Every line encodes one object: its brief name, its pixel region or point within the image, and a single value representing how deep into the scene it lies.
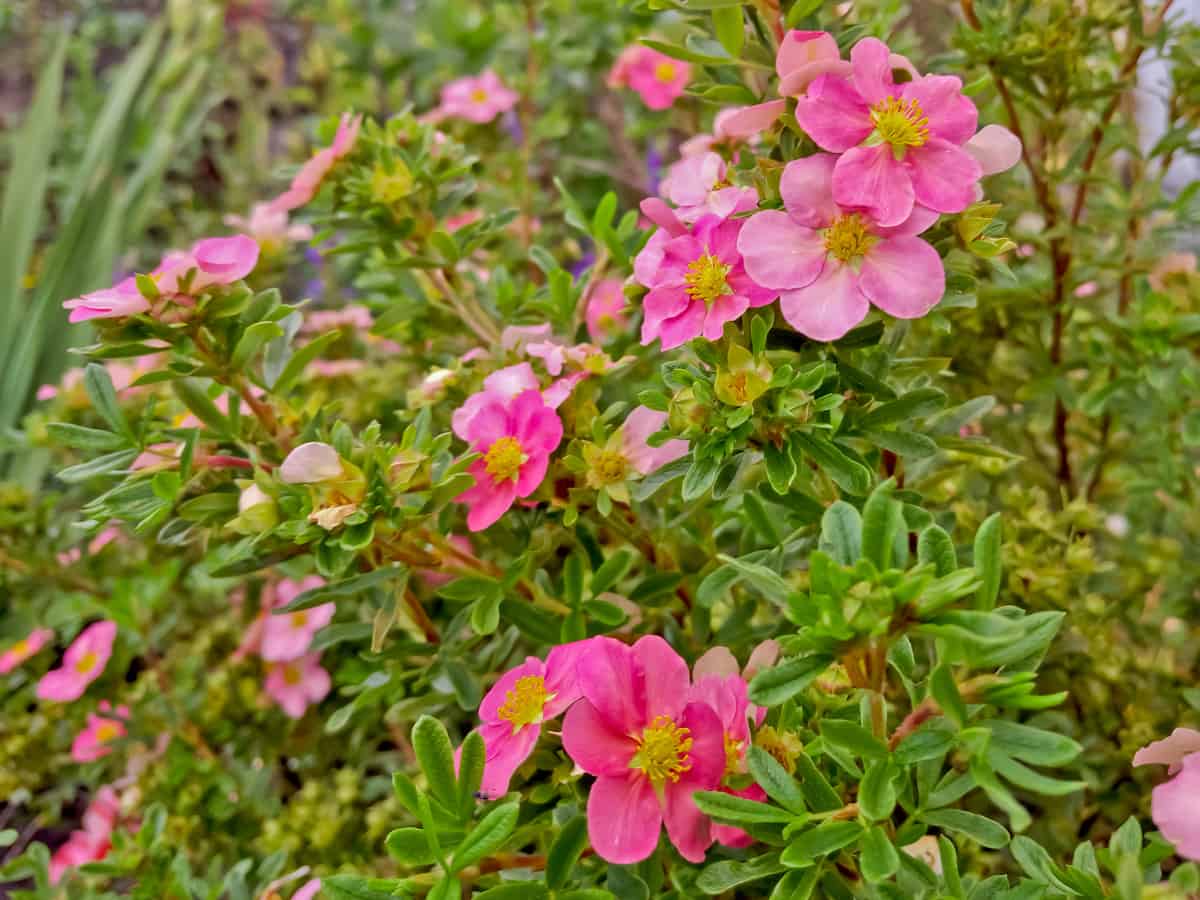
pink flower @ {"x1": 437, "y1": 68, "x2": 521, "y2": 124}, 0.43
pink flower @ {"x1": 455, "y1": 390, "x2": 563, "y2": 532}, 0.19
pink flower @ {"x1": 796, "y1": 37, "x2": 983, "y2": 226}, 0.16
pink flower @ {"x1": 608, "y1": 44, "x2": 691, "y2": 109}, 0.42
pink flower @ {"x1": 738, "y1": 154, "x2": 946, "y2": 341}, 0.16
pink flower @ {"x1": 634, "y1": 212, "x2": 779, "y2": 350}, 0.17
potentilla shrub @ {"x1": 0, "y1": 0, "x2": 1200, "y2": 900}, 0.14
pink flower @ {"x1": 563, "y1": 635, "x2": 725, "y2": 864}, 0.16
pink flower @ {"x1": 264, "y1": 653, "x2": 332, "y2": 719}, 0.31
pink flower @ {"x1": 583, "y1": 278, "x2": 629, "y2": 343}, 0.31
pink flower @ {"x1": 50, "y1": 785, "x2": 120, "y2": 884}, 0.31
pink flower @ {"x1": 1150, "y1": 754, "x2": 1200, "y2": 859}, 0.13
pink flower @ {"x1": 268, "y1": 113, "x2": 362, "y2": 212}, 0.26
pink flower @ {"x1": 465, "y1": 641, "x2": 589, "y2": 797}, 0.16
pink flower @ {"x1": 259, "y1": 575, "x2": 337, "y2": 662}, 0.31
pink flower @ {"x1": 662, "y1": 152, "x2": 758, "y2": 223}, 0.17
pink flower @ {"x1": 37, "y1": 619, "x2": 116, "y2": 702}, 0.31
